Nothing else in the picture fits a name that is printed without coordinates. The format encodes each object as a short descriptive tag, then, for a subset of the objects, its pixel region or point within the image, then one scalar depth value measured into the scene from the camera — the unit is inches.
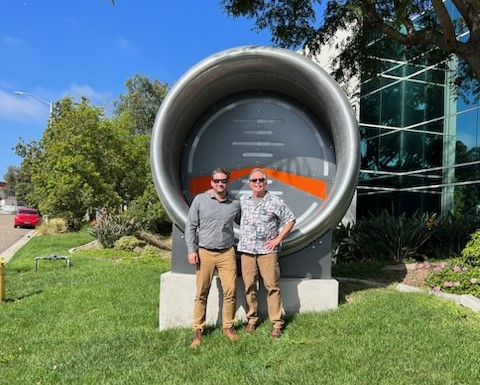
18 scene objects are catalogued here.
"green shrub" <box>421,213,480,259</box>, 373.4
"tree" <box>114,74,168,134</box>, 1600.6
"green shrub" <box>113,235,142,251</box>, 611.2
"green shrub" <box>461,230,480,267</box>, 255.8
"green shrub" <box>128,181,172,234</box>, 842.2
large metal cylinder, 215.5
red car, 1341.0
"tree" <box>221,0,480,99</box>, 281.6
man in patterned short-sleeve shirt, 194.7
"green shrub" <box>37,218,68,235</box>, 957.2
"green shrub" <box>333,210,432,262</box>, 369.4
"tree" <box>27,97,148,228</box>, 829.8
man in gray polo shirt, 192.4
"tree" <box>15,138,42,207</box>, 1320.9
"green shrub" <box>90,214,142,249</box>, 635.5
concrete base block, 213.3
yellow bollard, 305.6
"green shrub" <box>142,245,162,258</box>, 547.2
